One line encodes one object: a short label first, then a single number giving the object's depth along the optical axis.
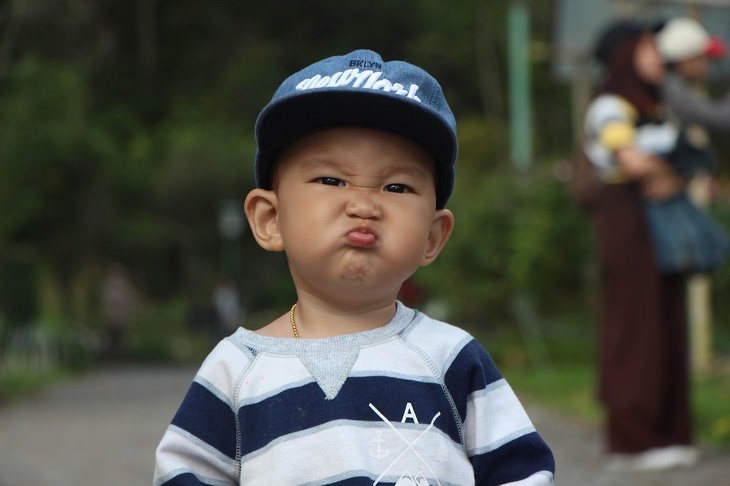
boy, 3.79
